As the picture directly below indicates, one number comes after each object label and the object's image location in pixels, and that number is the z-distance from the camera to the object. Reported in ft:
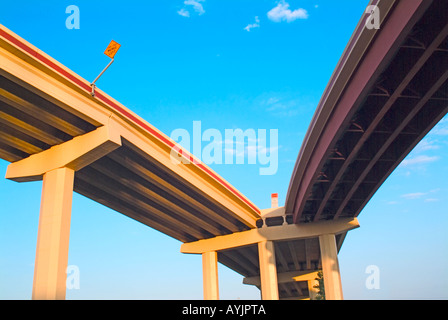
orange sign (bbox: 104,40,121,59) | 63.13
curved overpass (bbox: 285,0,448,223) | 51.11
